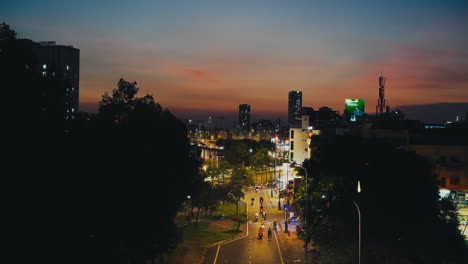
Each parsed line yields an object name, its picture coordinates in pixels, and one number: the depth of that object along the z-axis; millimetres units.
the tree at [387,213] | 29047
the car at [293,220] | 52375
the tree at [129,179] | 21594
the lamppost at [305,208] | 34688
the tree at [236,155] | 98500
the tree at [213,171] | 69900
